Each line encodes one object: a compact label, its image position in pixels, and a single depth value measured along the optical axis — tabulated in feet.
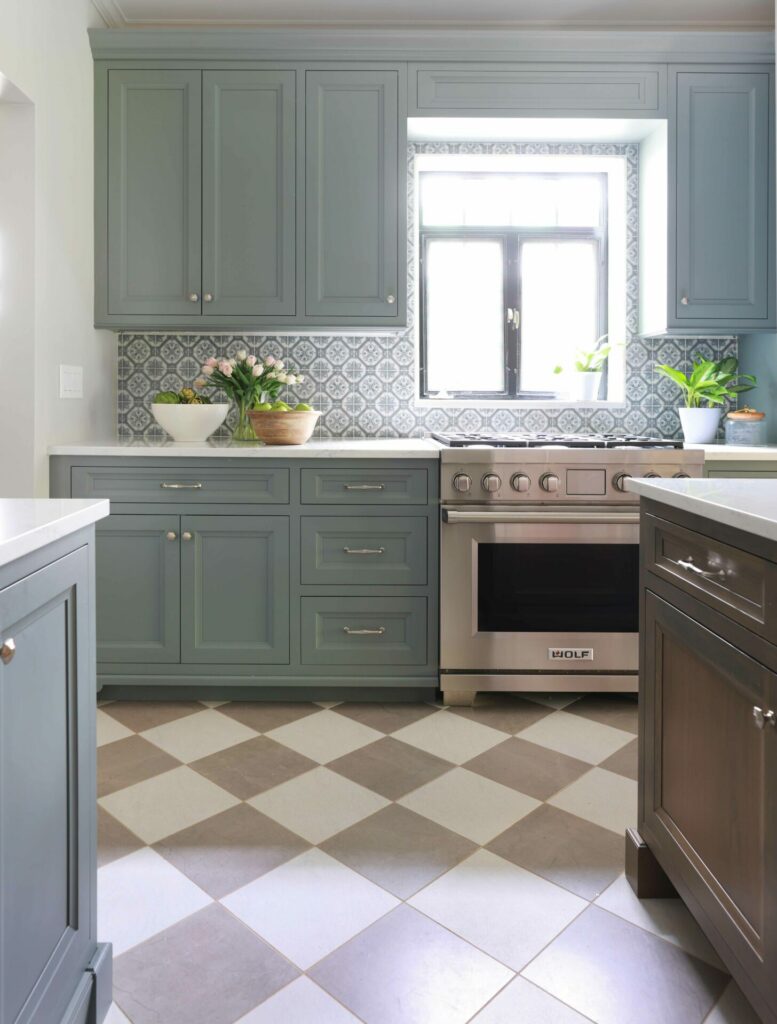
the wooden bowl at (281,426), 9.50
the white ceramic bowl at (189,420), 9.74
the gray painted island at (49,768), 3.31
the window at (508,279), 11.62
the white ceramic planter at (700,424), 10.59
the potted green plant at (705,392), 10.60
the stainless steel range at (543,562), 9.06
